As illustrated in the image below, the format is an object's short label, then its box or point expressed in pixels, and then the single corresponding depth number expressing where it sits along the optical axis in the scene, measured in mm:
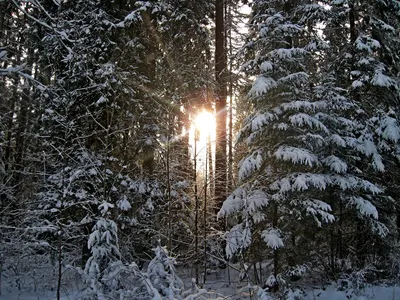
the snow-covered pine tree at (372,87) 9359
